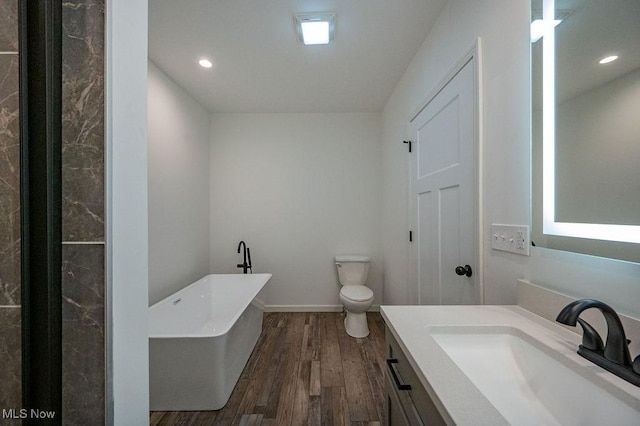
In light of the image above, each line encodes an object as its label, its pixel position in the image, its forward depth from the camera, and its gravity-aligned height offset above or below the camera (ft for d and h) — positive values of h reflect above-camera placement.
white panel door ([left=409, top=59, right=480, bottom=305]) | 4.42 +0.41
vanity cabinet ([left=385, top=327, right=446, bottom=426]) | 2.06 -1.79
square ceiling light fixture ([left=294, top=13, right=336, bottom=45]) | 5.54 +4.40
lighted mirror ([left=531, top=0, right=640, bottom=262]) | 2.15 +0.87
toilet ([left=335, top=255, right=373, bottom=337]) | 8.36 -2.78
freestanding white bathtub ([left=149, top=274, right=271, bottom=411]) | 5.12 -3.16
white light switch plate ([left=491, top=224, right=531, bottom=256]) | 3.26 -0.36
